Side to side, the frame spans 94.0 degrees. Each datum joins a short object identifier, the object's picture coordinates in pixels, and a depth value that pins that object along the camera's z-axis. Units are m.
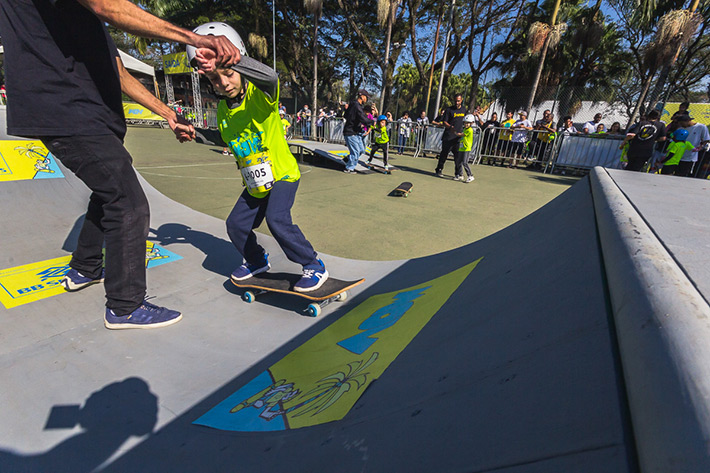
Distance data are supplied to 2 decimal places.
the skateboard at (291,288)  2.38
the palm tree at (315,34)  18.91
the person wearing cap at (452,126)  8.60
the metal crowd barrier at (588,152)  10.46
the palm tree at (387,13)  18.33
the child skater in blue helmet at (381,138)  9.54
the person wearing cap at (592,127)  11.90
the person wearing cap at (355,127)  8.76
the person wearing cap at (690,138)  7.64
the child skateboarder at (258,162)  2.14
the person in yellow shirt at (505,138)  12.48
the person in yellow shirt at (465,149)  8.37
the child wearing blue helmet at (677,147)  7.73
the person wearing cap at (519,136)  12.19
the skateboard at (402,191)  6.57
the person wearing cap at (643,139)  7.58
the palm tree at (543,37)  14.17
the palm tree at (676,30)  11.24
